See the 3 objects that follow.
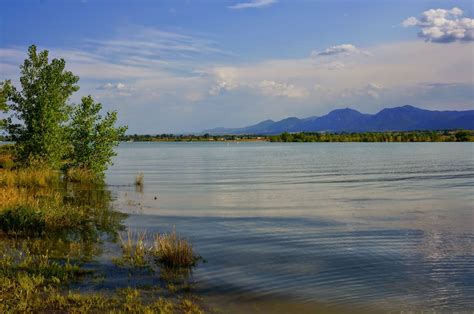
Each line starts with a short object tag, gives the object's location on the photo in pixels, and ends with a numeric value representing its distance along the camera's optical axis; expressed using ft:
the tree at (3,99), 108.88
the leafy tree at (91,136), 129.39
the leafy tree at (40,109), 115.24
